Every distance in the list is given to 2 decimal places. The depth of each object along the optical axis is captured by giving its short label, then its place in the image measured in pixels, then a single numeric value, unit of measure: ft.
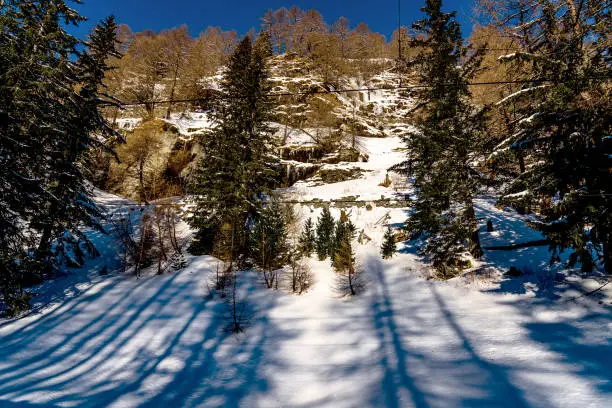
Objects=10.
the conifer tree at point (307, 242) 55.10
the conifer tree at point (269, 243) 47.88
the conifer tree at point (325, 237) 54.32
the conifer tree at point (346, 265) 41.91
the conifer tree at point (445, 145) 38.93
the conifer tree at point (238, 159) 55.21
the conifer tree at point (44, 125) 29.53
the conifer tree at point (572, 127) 21.22
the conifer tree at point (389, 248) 50.83
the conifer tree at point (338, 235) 50.32
